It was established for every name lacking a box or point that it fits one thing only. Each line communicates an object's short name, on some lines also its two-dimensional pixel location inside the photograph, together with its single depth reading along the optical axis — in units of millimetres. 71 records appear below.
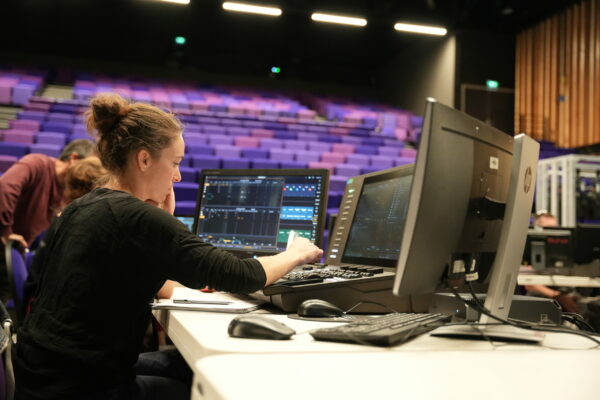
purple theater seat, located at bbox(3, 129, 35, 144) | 6168
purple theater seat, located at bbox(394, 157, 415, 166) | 7211
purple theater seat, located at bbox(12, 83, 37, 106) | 7938
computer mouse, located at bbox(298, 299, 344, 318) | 1135
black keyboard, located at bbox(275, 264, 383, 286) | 1246
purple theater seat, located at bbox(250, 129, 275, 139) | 7883
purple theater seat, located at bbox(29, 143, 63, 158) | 5441
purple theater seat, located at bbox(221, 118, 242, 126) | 8362
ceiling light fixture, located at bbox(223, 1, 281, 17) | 7752
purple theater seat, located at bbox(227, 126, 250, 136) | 7809
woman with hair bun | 1020
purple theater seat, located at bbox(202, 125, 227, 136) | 7719
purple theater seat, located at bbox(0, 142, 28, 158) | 5391
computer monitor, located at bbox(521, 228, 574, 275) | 3533
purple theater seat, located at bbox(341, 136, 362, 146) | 8242
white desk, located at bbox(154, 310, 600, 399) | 610
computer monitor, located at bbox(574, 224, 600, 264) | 3529
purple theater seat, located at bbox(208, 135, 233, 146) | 7109
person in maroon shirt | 2672
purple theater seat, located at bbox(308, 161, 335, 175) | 6383
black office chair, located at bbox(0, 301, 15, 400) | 975
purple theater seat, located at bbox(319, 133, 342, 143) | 8117
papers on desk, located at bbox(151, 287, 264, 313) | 1222
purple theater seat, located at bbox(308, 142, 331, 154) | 7483
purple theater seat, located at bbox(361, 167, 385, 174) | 6499
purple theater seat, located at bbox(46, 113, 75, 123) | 7203
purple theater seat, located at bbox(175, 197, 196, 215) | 4395
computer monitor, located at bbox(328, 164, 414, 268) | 1412
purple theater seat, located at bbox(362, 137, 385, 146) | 8435
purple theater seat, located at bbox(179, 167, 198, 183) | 5328
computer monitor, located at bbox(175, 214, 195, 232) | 2197
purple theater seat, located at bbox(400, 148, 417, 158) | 7887
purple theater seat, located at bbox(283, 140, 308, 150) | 7375
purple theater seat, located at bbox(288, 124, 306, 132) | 8688
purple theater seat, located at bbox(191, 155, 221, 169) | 5879
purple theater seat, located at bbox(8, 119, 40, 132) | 6641
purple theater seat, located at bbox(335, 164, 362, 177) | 6384
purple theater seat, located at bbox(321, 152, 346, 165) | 6965
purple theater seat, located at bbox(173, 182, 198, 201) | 4793
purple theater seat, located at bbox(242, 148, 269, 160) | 6656
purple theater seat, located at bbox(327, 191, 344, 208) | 5114
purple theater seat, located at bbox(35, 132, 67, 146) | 6059
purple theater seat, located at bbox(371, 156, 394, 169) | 7082
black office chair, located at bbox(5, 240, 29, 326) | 1845
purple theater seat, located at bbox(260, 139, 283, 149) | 7258
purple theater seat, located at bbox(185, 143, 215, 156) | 6465
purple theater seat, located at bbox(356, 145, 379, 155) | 7695
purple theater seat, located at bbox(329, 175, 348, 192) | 5629
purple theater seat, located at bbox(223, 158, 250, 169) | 5882
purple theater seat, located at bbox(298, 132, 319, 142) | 8092
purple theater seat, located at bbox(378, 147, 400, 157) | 7768
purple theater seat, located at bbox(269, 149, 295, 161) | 6672
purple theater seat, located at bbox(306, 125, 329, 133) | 8782
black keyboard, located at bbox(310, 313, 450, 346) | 851
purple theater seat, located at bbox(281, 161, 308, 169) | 6246
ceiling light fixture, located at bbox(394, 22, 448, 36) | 8336
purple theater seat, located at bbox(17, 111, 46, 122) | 7203
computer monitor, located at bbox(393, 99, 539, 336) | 877
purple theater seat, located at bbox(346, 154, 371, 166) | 6973
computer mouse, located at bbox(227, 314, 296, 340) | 882
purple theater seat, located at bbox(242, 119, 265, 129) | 8453
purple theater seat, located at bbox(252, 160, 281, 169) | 6004
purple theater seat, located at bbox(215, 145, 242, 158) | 6496
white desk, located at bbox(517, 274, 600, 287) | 3168
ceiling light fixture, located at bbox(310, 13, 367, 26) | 8148
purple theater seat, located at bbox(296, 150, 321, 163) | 6805
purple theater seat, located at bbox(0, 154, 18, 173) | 4867
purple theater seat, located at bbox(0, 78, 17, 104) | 7887
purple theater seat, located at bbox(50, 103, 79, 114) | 7793
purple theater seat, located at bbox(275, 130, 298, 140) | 7984
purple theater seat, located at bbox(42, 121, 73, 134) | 6588
